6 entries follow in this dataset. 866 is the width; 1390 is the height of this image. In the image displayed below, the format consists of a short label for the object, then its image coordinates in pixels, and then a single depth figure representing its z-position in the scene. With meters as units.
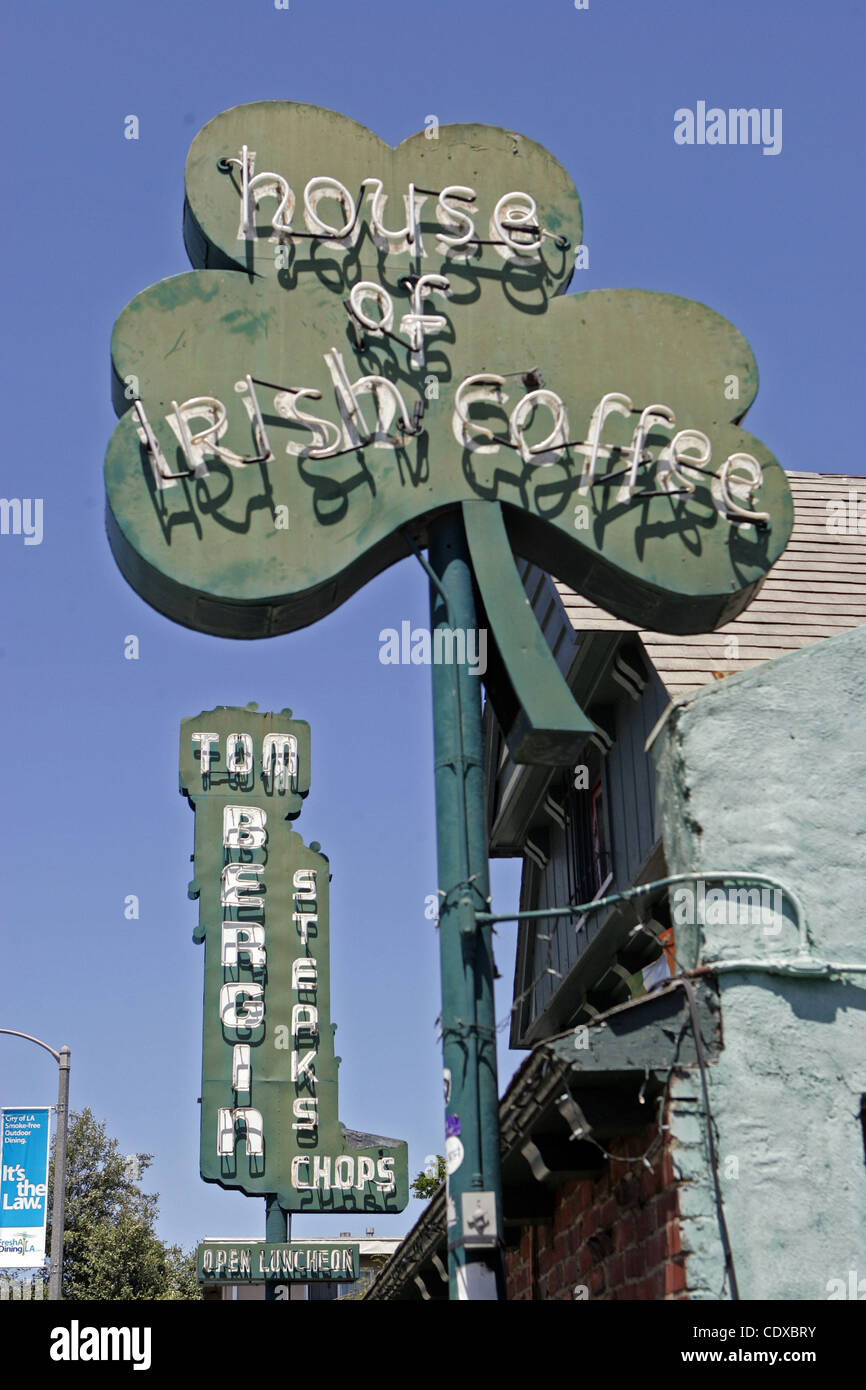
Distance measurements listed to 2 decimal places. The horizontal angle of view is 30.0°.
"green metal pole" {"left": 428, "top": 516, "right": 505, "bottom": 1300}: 6.80
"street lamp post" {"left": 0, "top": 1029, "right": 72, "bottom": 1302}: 19.08
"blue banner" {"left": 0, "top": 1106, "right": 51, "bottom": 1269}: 18.38
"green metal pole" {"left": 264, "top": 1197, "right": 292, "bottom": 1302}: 18.91
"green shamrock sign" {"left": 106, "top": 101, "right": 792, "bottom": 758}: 7.96
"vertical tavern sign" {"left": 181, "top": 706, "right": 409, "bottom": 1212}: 18.95
